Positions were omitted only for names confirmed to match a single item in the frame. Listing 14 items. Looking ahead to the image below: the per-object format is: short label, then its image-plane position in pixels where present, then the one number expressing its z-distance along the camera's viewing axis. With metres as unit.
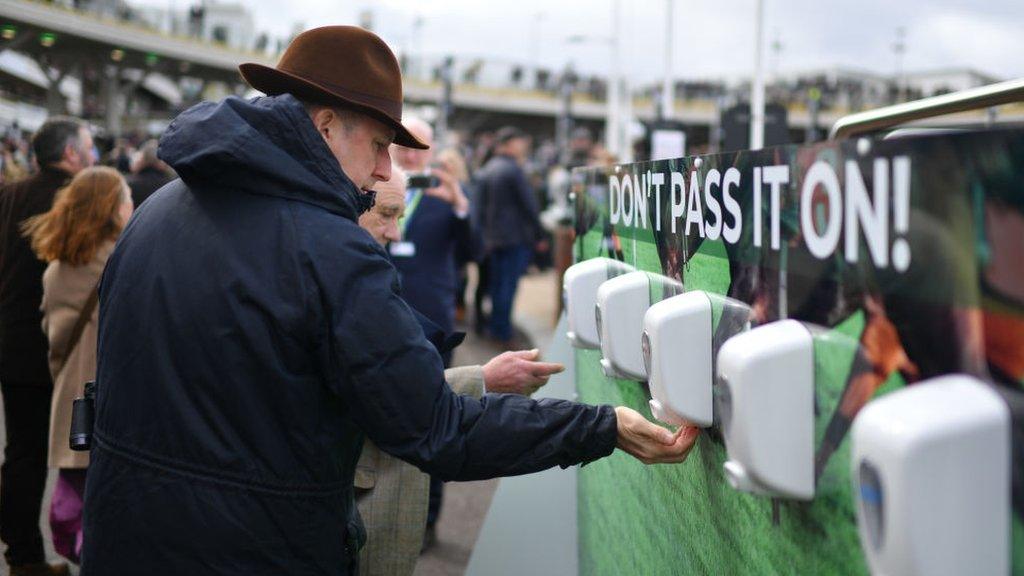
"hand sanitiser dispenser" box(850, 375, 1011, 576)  0.96
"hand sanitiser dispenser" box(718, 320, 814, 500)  1.31
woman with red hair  4.35
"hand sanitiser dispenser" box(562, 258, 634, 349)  2.43
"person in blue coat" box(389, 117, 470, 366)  6.24
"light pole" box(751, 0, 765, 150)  16.61
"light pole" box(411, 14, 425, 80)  71.57
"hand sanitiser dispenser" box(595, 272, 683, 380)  2.00
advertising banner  1.00
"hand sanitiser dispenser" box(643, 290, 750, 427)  1.65
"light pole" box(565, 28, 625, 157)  25.77
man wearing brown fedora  1.81
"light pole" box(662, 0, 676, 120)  21.16
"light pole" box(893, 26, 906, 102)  55.22
